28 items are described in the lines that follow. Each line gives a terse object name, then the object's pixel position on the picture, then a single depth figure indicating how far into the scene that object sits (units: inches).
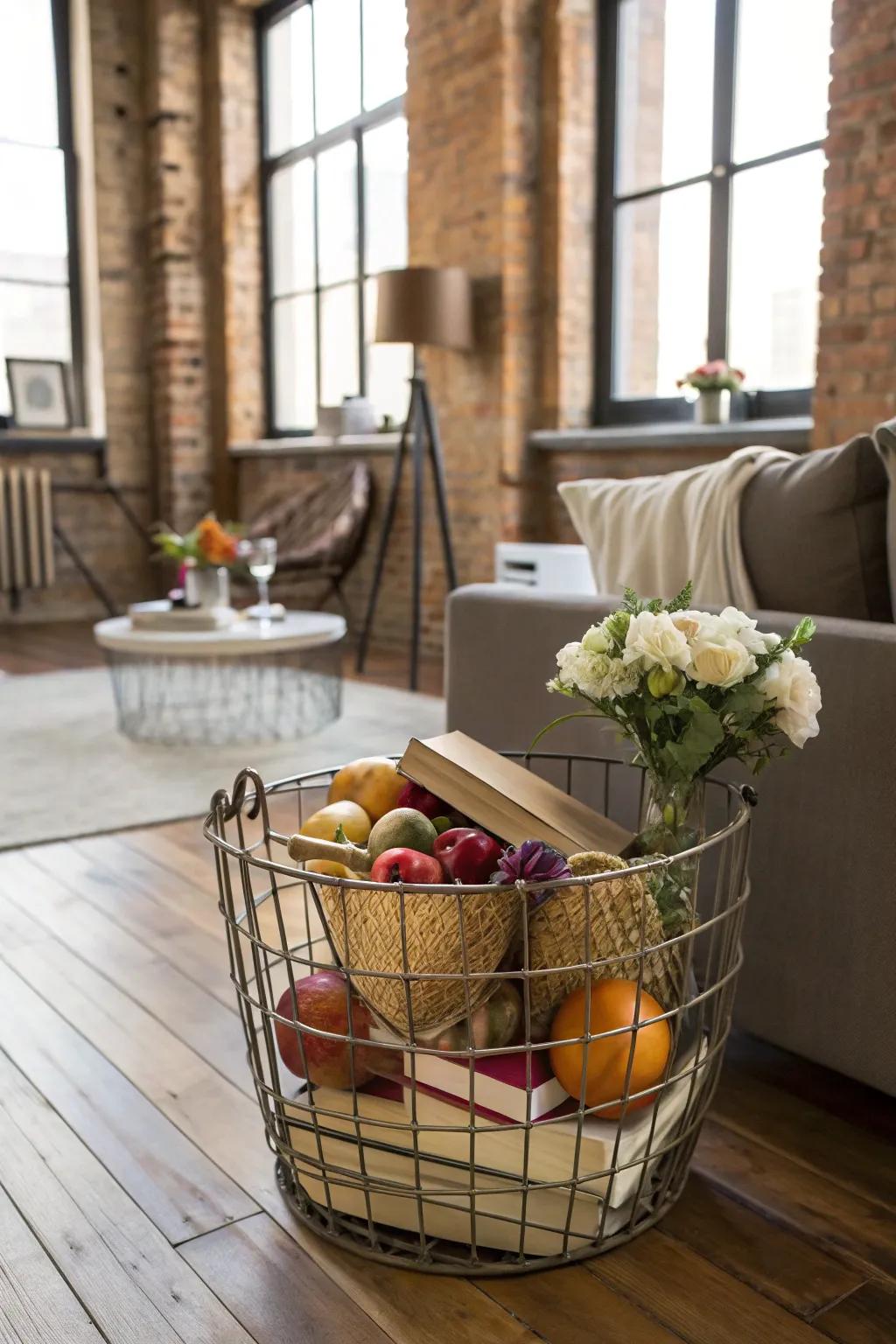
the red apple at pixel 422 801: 51.1
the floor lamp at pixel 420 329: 181.6
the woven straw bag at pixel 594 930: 44.8
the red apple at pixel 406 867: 43.7
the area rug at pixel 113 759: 113.6
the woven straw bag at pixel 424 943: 42.8
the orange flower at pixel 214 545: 148.1
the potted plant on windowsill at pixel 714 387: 163.2
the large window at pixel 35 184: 260.7
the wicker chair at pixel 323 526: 213.5
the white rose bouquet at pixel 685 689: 45.4
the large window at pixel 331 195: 228.7
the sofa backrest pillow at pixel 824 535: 60.6
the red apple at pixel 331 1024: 47.9
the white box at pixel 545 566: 157.6
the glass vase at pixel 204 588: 151.3
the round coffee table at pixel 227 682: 135.6
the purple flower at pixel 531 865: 43.2
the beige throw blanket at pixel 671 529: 64.7
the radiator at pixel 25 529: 258.2
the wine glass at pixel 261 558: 151.5
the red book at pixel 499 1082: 45.1
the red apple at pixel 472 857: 45.5
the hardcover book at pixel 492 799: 48.8
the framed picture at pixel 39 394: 262.7
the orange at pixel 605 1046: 45.3
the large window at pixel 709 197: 161.3
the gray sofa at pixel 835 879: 53.1
